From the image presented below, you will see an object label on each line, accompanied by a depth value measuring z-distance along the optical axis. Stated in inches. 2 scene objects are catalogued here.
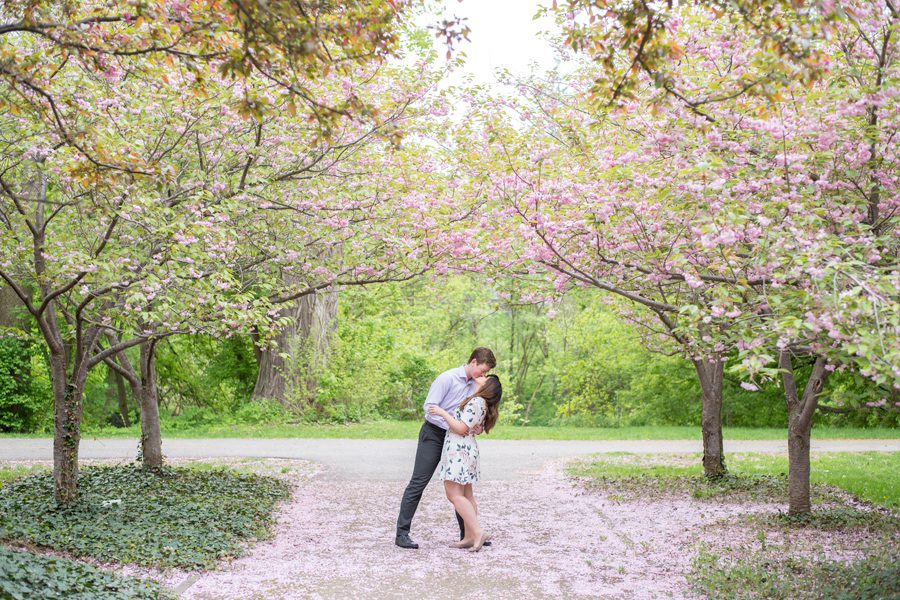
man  295.3
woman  294.4
